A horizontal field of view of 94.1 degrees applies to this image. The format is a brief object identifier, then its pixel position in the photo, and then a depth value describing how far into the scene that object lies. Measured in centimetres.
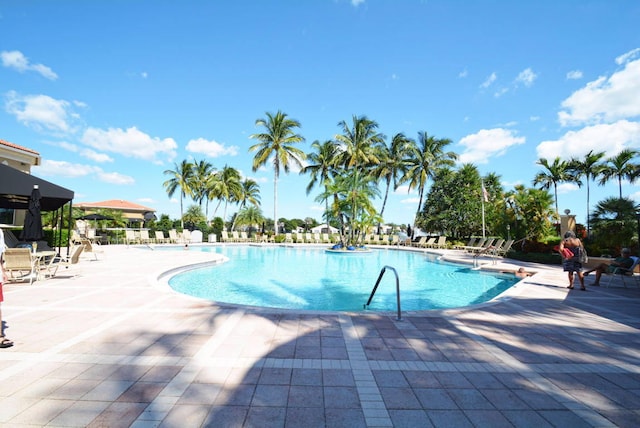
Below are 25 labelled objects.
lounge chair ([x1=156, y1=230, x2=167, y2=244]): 2623
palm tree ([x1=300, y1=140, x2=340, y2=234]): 3044
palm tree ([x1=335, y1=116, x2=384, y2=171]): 2794
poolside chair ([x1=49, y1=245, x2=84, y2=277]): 831
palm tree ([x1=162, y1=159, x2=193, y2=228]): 3894
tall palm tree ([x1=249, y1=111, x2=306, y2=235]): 2903
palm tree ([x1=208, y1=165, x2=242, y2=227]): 3856
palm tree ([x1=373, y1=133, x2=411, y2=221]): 3088
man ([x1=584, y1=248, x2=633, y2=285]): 771
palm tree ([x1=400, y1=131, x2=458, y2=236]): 3011
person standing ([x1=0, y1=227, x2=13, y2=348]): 354
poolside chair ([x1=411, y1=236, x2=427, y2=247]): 2562
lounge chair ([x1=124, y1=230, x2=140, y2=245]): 2433
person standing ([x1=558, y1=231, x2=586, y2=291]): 755
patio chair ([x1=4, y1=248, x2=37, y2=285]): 720
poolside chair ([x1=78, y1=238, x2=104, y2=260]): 1280
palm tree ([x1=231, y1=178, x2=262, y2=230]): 4412
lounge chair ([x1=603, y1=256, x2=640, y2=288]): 757
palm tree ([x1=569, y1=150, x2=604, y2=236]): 2939
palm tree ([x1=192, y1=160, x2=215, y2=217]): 4019
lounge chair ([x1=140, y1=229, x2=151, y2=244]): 2498
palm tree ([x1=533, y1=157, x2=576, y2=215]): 3127
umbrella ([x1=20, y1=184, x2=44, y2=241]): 877
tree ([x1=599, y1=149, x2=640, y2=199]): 2670
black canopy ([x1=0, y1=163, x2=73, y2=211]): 888
